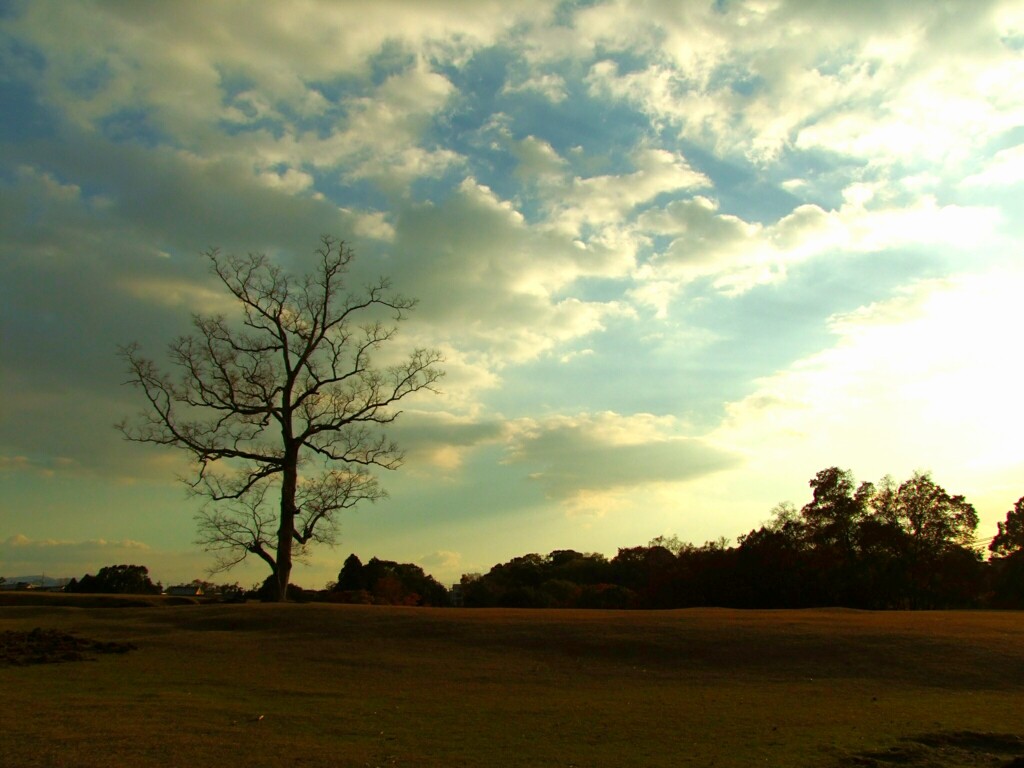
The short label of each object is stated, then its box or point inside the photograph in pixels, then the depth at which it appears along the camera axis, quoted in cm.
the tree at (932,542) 7106
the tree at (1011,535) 8418
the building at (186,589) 9506
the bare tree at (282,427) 3888
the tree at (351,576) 8688
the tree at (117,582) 7681
